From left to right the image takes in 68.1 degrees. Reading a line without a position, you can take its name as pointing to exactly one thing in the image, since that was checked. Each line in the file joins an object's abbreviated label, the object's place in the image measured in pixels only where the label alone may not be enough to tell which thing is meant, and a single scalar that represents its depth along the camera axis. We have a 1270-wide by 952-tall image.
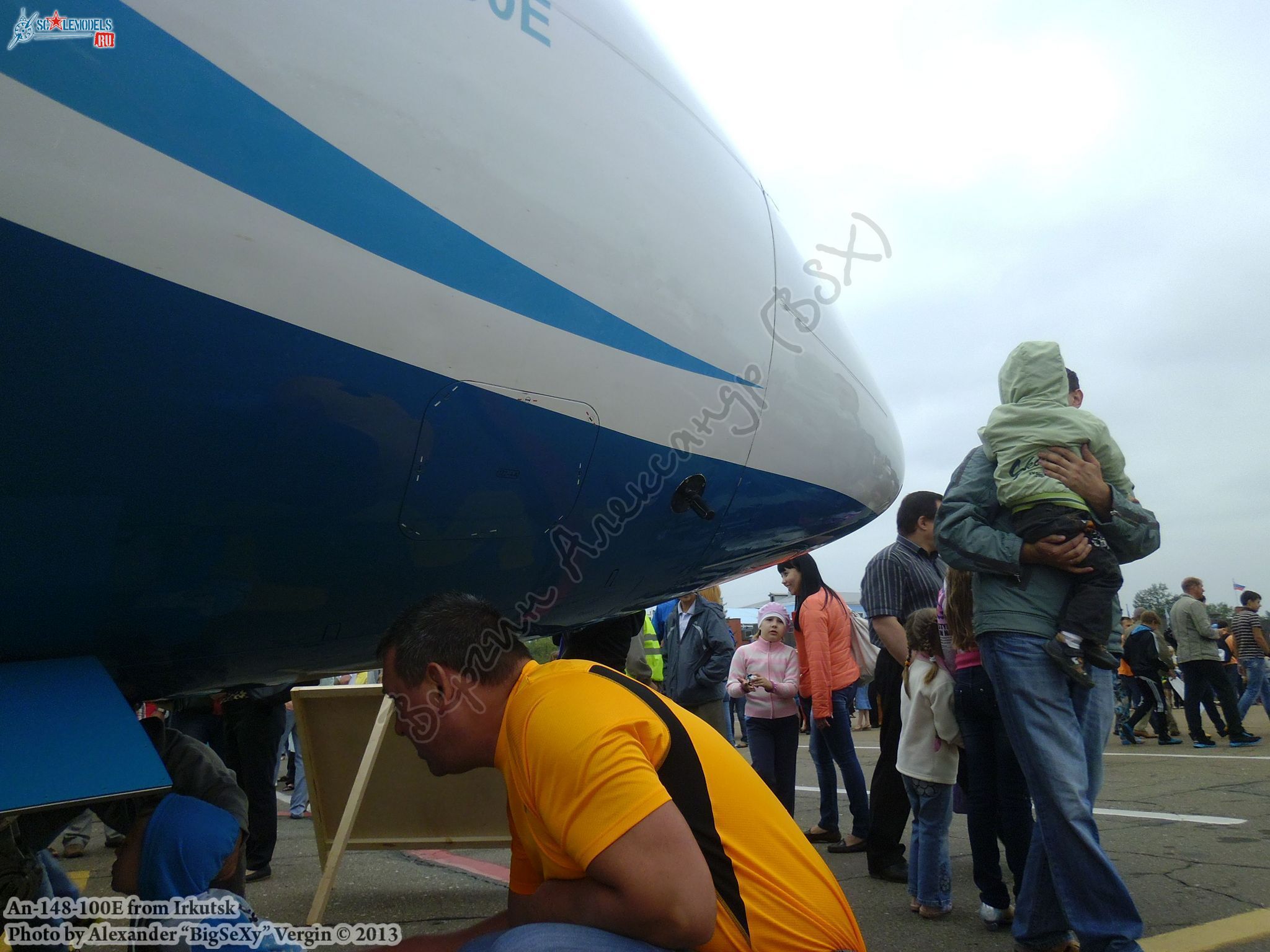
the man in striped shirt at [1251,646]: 9.73
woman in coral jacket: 4.94
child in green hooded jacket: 2.60
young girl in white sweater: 3.48
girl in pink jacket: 5.21
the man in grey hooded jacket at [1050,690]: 2.45
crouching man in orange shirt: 1.41
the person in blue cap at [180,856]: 2.22
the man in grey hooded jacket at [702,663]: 5.52
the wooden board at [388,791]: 4.31
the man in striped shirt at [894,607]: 4.11
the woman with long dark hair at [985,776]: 3.28
